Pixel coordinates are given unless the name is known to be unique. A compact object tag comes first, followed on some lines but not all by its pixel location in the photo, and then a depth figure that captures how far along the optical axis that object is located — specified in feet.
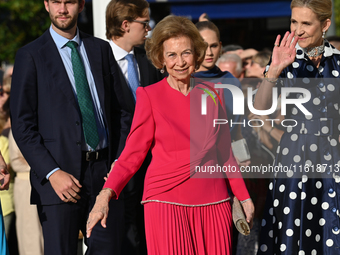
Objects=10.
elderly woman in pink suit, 21.93
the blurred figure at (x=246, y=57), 47.57
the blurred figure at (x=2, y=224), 25.35
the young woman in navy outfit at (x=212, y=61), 33.91
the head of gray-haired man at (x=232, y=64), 41.55
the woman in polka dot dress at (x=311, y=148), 24.88
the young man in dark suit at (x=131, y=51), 29.81
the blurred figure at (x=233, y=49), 47.19
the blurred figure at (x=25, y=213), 35.73
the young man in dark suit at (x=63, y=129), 23.58
